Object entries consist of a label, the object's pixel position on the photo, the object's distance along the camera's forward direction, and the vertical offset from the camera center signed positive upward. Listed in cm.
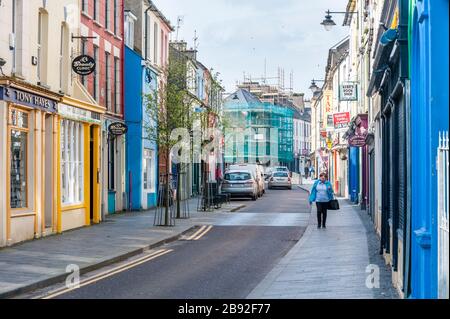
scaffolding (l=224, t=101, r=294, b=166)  9750 +436
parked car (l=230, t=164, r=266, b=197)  4611 -22
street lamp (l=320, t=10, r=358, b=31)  2948 +555
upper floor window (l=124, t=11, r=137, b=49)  3244 +607
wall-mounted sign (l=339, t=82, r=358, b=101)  3288 +322
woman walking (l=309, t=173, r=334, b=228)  2272 -86
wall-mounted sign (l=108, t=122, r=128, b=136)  2792 +145
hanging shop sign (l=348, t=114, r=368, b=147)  2980 +135
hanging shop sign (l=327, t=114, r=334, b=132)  4880 +285
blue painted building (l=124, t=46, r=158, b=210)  3192 +179
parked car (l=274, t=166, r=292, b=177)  6856 -25
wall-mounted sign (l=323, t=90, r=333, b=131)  5971 +522
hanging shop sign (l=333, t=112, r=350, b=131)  3697 +224
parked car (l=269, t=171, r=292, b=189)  6469 -116
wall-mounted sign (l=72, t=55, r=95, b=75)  2208 +298
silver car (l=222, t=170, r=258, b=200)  4291 -98
